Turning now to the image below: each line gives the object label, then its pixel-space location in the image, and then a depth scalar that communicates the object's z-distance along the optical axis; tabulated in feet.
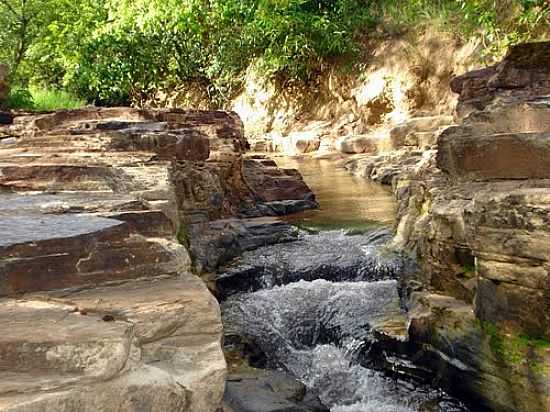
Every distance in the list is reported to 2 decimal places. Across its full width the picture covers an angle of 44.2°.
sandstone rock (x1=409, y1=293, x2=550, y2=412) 13.03
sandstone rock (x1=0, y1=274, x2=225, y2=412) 5.60
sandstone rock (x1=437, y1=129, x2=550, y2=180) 15.31
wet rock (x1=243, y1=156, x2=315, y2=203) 33.78
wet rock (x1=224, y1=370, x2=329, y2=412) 13.41
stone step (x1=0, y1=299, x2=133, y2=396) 5.61
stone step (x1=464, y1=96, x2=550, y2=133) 17.87
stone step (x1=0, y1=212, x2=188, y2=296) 7.02
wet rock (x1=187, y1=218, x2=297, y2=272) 22.36
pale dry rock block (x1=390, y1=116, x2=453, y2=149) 45.43
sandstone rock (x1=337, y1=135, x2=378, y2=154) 53.64
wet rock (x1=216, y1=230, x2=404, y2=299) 21.77
